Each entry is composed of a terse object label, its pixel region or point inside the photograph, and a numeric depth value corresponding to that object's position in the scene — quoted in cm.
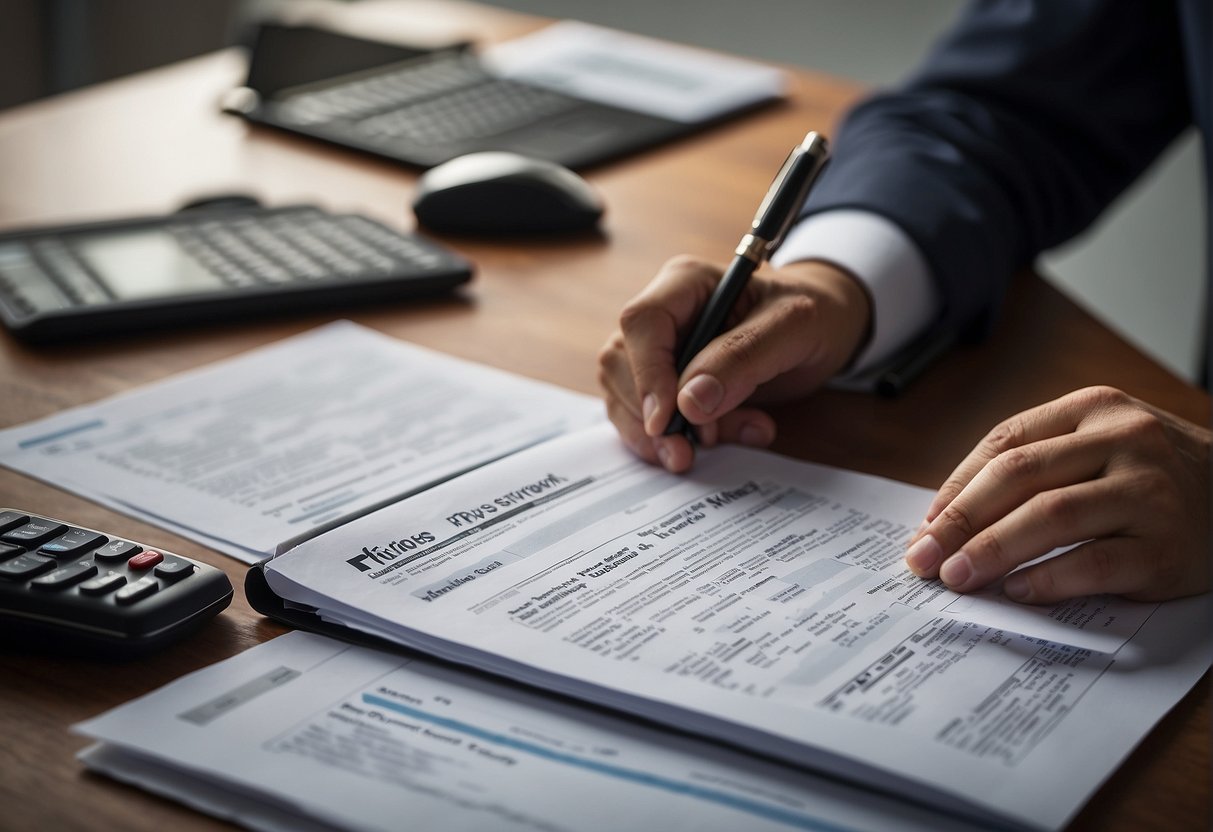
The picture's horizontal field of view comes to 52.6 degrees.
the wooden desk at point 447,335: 45
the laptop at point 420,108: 118
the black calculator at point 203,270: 81
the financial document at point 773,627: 44
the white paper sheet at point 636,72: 134
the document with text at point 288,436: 62
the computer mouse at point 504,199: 100
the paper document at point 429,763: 41
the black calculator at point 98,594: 49
